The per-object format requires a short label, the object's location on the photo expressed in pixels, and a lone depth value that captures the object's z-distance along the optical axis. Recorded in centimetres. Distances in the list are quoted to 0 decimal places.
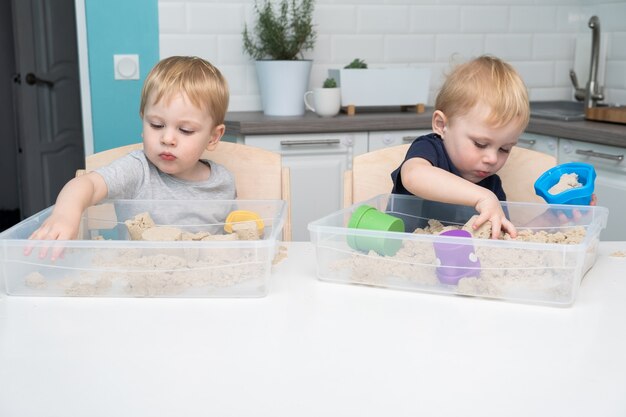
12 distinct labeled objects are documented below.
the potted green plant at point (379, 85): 290
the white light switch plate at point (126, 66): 284
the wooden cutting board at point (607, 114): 250
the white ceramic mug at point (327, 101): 279
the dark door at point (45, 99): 420
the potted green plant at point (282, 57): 285
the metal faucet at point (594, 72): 304
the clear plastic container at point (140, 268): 95
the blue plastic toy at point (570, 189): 123
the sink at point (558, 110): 274
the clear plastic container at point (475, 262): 95
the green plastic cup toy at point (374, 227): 101
